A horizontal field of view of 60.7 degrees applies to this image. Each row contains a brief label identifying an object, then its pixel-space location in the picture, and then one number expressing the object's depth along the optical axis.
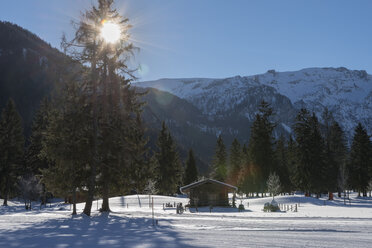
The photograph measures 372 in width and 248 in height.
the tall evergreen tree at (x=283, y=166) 75.00
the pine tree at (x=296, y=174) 54.44
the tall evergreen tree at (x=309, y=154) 53.06
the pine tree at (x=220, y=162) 80.00
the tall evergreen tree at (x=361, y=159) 60.12
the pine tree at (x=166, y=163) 62.53
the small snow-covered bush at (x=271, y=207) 35.28
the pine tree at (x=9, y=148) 48.34
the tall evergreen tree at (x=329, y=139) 57.62
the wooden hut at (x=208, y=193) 43.41
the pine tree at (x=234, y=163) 79.44
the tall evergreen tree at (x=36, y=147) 49.81
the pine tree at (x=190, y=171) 74.11
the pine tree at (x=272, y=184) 51.47
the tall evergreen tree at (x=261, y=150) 57.84
